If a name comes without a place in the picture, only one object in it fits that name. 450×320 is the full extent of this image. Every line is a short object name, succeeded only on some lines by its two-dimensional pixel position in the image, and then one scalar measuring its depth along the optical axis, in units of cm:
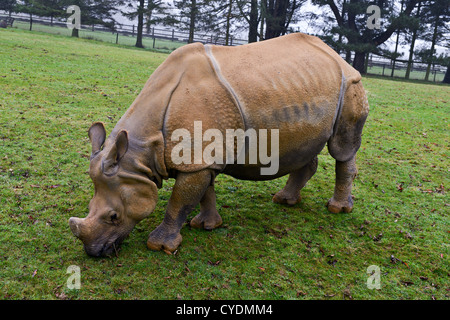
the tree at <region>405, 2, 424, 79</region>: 2723
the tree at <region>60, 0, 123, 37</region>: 3186
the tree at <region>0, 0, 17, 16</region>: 3334
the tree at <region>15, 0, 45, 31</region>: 3088
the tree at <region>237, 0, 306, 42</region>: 2488
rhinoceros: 341
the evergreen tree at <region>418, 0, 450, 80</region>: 2648
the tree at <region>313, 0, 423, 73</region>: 2411
